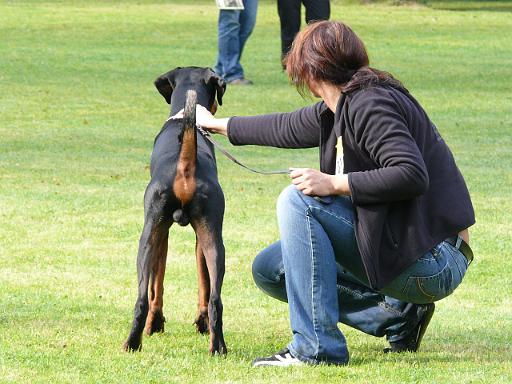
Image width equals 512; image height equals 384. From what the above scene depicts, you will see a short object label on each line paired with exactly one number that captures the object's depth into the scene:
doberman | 10.84
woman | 9.80
